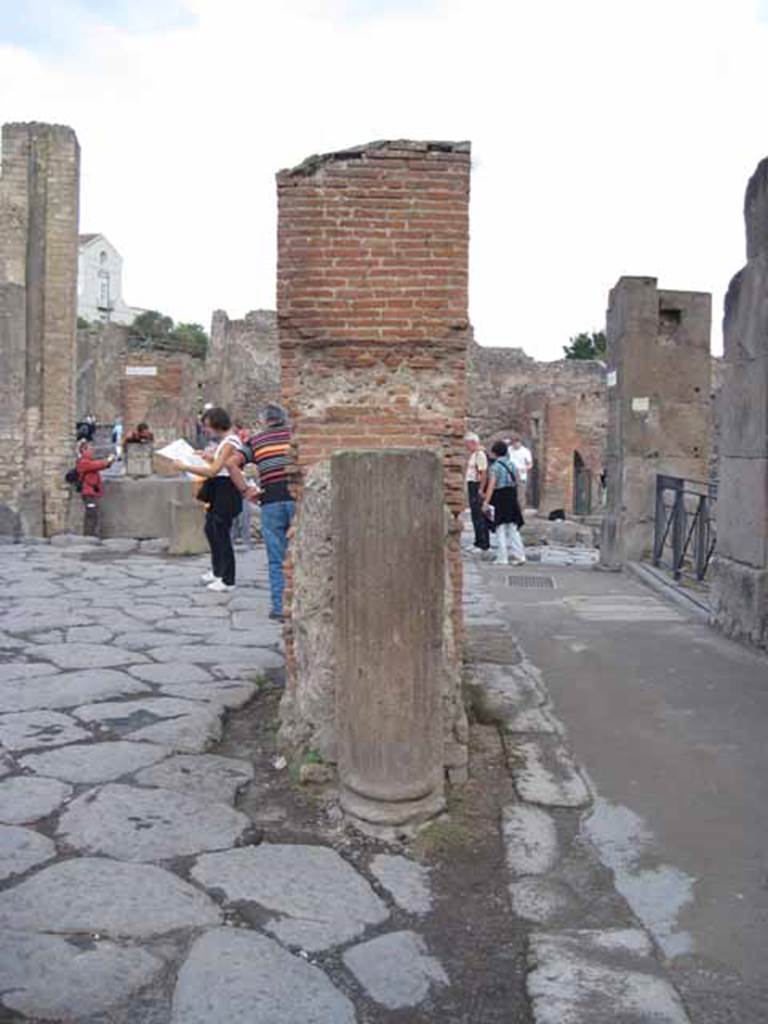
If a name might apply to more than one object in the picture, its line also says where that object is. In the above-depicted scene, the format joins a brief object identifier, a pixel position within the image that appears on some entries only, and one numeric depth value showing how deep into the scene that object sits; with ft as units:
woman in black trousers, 29.66
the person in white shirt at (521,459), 52.05
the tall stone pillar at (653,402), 38.81
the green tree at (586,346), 161.27
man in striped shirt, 27.07
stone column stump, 13.47
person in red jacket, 46.11
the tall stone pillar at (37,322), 47.96
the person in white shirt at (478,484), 44.29
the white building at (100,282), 258.57
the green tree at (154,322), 197.93
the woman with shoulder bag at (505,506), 40.09
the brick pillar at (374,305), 16.22
